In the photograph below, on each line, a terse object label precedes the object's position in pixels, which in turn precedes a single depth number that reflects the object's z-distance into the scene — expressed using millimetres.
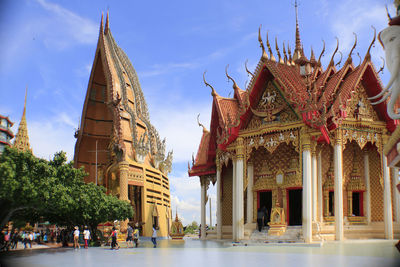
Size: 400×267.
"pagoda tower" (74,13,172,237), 38000
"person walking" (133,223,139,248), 19962
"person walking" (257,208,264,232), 21370
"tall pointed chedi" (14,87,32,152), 61000
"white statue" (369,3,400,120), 7164
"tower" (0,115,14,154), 52250
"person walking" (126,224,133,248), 20406
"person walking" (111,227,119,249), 18553
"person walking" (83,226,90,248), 20366
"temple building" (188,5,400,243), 19250
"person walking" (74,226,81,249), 19620
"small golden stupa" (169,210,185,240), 24844
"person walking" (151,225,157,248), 19156
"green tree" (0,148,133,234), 15016
